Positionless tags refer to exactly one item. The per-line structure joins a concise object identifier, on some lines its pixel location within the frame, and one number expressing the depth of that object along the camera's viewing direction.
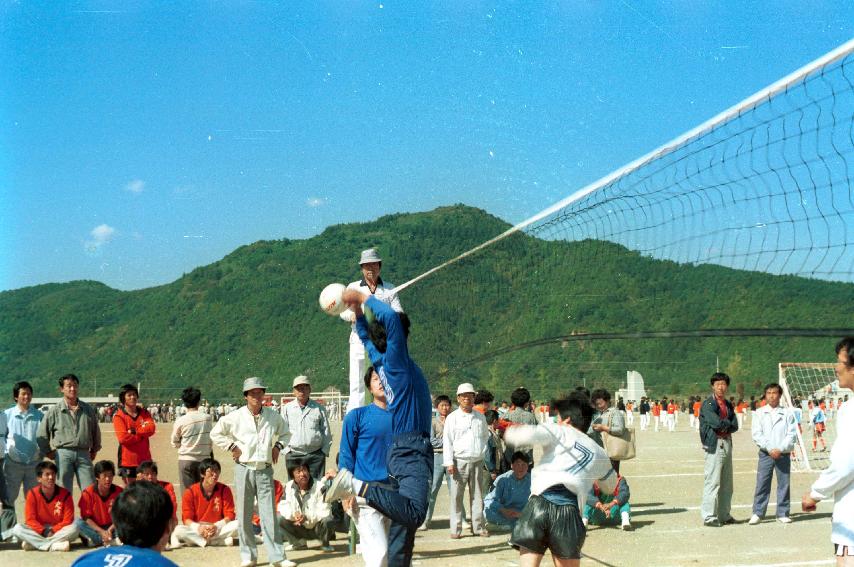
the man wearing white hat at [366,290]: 8.26
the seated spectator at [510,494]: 10.94
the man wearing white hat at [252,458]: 9.37
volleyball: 6.32
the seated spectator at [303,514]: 10.44
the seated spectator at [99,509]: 10.46
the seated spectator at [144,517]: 3.29
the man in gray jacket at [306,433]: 11.30
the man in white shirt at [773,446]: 12.28
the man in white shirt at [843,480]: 5.29
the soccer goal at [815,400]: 19.86
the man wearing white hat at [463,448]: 11.01
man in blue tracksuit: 5.70
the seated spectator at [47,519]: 10.33
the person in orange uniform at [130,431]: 11.40
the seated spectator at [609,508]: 11.64
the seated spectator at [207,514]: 10.49
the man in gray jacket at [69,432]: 11.12
